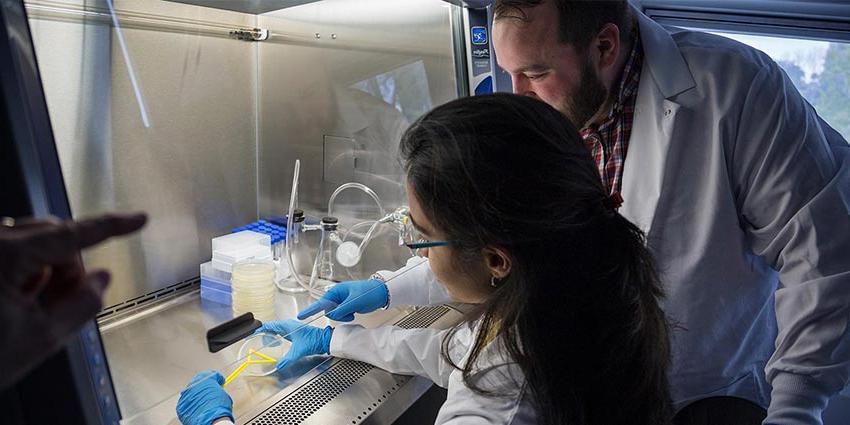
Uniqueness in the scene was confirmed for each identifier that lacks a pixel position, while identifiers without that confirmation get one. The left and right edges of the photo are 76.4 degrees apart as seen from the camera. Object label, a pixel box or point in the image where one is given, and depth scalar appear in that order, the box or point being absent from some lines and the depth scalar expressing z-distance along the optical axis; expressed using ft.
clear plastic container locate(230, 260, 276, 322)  4.85
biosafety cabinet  3.97
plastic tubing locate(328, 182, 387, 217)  6.00
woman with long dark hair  2.80
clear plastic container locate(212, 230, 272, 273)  5.19
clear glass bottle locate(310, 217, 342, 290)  5.74
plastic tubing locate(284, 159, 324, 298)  5.57
